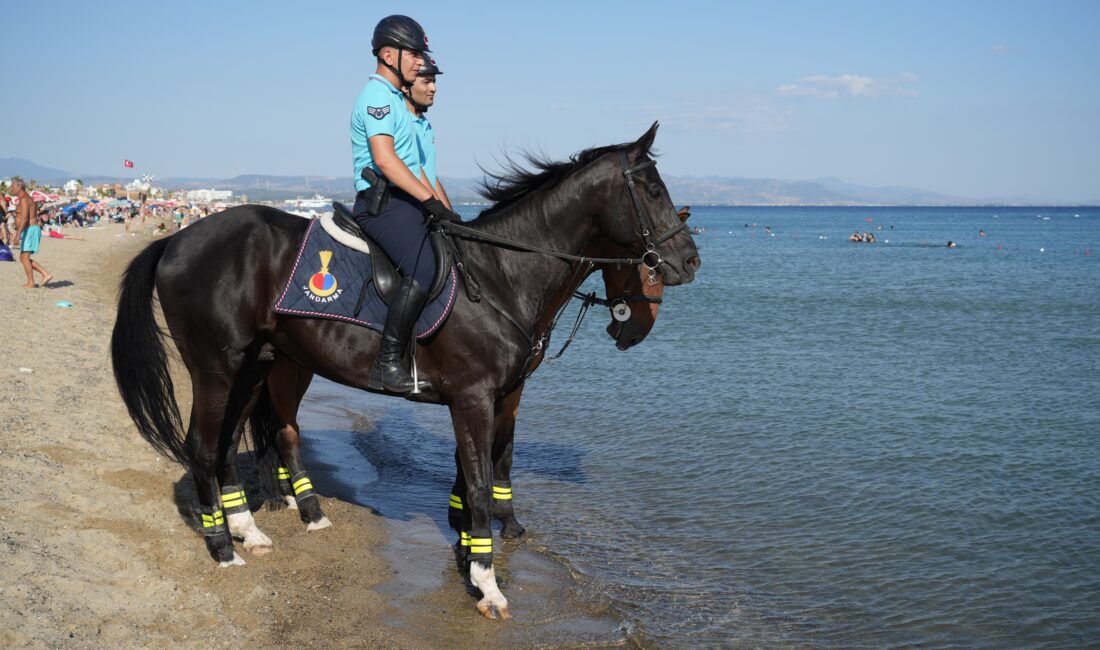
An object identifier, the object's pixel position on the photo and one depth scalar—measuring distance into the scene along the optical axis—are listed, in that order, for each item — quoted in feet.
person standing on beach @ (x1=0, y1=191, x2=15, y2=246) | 101.03
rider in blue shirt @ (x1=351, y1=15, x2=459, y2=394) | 19.48
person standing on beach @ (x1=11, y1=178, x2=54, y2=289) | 65.51
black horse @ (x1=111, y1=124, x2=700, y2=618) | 20.02
